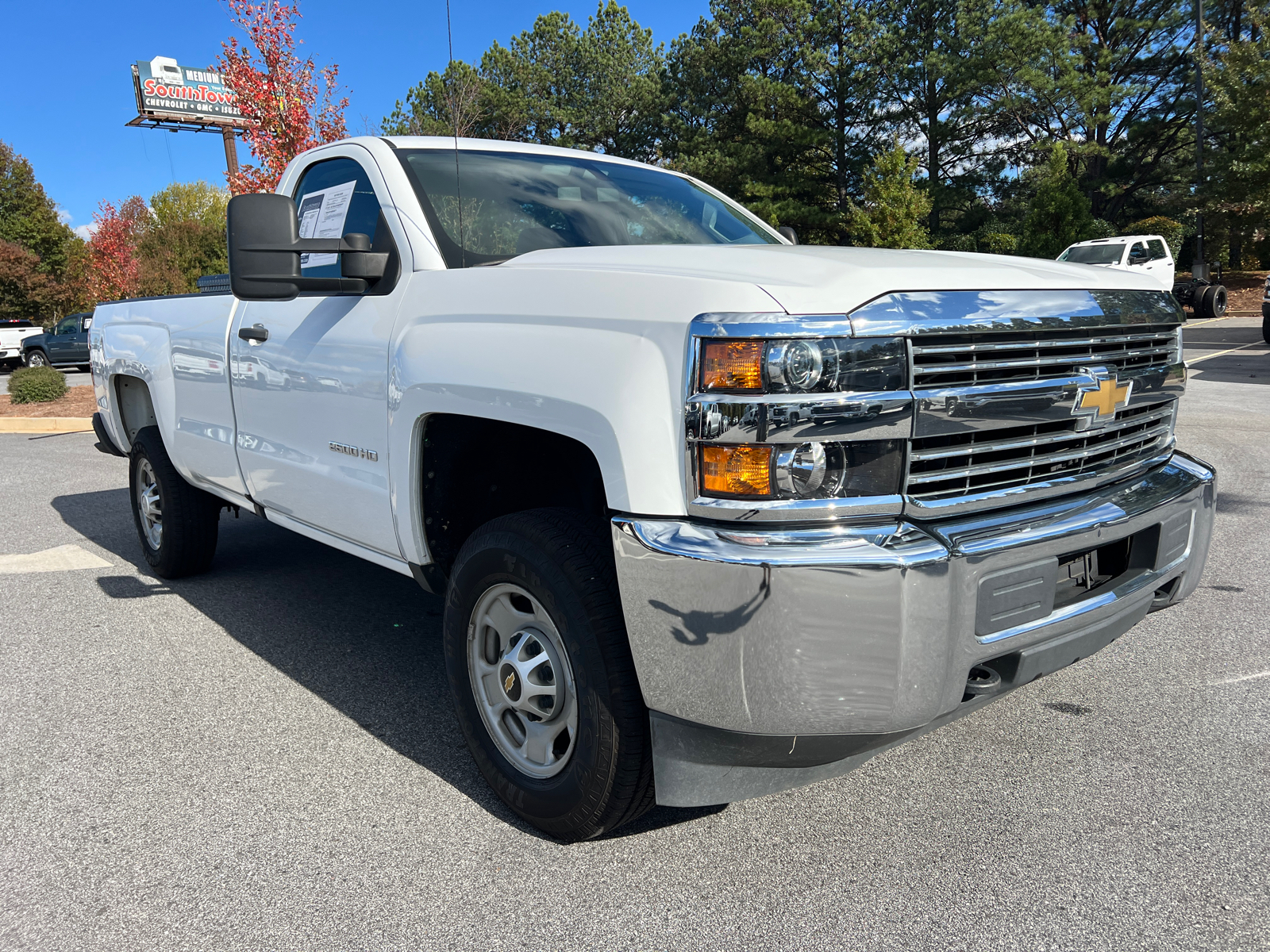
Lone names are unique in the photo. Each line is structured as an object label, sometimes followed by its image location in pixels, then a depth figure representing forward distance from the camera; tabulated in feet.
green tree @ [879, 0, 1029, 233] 103.24
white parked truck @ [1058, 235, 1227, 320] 65.05
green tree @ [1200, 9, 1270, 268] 88.02
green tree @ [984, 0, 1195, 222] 103.30
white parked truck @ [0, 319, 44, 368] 92.89
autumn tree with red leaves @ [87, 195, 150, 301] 96.73
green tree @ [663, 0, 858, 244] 104.68
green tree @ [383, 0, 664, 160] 124.16
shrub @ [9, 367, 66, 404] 49.49
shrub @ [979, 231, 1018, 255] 98.07
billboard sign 141.08
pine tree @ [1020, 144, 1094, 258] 82.48
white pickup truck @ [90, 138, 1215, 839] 6.22
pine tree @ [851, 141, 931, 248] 68.39
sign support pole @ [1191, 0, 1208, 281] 91.56
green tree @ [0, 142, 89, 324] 135.13
